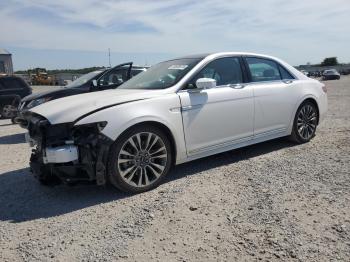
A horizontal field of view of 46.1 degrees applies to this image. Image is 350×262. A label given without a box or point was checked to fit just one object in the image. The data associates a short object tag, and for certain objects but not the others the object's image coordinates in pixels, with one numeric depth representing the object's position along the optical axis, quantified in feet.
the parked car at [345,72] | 253.44
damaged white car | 14.94
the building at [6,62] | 209.77
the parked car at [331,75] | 178.40
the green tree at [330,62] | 354.95
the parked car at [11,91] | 47.67
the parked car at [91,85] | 29.48
